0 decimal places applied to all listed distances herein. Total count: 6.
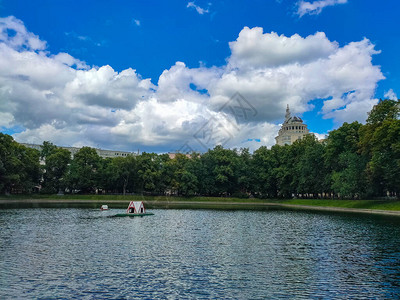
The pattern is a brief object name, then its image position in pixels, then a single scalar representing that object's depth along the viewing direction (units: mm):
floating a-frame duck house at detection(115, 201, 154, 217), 68812
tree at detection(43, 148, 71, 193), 131500
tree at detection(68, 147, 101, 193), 133000
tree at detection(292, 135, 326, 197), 109438
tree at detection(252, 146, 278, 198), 137250
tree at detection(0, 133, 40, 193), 109125
